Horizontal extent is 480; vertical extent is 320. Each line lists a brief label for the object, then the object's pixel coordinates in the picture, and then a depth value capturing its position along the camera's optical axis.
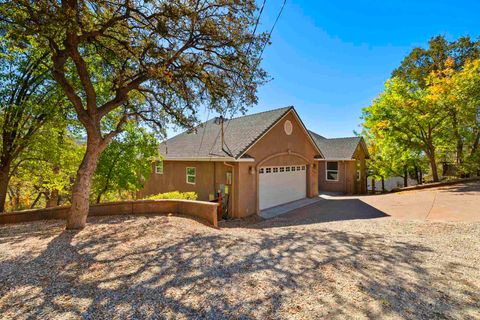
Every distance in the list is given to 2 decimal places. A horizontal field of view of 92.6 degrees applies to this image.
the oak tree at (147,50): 5.75
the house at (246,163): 11.31
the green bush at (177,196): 10.95
